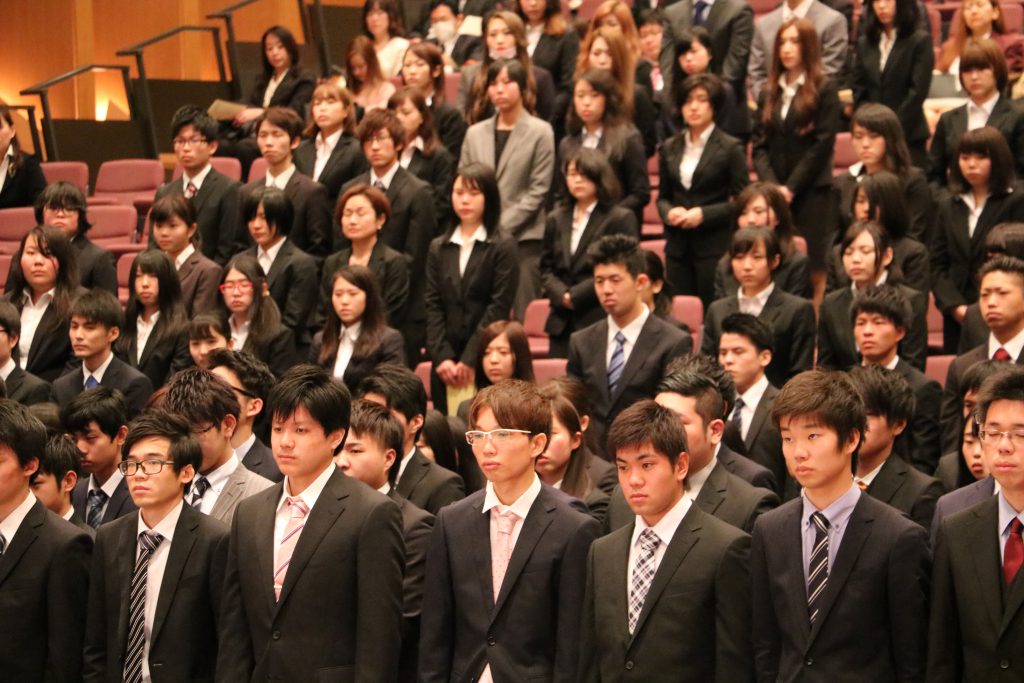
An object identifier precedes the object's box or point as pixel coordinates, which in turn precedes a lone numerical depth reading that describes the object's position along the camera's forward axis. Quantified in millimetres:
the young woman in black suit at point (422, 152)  15500
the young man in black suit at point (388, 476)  8437
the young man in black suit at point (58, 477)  9187
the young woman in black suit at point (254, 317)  12820
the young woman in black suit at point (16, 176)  15859
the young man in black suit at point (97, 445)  9922
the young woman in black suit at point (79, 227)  13641
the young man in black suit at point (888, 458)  8797
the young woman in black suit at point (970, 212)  12992
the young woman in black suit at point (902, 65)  15922
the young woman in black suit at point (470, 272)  13312
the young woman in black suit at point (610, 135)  14516
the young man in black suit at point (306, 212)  14766
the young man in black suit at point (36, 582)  8297
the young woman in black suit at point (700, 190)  14250
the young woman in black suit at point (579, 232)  13414
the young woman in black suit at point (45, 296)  12734
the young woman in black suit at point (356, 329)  12305
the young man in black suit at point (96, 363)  11695
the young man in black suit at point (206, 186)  14945
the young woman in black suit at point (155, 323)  12594
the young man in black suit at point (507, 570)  7699
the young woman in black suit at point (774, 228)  12742
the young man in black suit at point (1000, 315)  10586
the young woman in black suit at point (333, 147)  15594
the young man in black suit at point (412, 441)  9320
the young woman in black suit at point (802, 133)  14828
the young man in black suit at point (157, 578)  8109
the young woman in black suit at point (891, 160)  13570
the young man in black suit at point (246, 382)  9852
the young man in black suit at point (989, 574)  6906
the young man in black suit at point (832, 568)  7082
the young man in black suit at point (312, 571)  7746
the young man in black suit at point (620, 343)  11234
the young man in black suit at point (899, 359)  10555
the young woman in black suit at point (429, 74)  16625
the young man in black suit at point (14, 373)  11625
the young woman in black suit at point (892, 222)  12445
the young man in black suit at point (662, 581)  7328
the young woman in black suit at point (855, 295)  11555
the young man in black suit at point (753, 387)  10359
